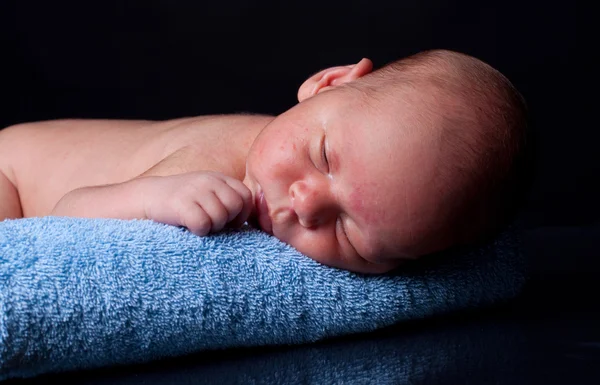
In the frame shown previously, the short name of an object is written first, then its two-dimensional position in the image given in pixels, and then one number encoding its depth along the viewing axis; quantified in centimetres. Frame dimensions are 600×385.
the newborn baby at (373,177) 53
